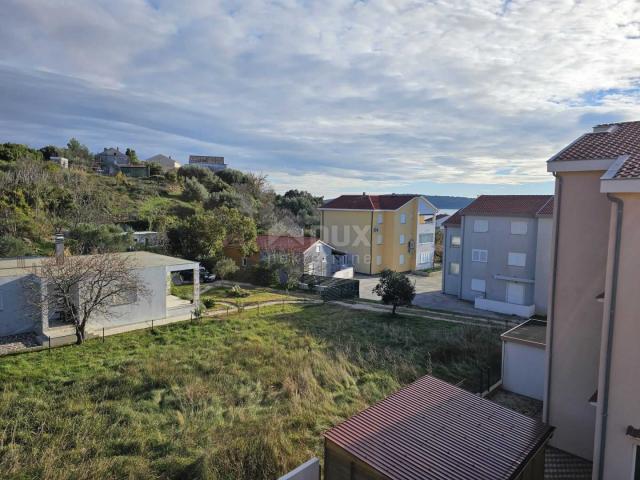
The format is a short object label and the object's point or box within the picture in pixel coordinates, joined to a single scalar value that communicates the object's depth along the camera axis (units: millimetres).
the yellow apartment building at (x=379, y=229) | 40500
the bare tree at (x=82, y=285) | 15727
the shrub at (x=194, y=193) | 54969
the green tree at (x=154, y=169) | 64306
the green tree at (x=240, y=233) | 33906
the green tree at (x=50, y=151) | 63188
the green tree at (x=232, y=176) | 68375
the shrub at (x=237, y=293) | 26127
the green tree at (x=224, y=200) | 50406
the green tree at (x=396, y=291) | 22844
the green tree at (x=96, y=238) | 29411
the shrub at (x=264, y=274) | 31062
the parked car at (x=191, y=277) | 28875
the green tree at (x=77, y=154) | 63688
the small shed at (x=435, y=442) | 5824
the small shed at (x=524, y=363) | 11984
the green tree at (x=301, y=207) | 53781
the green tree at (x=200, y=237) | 31703
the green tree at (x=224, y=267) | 30578
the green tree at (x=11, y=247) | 25788
